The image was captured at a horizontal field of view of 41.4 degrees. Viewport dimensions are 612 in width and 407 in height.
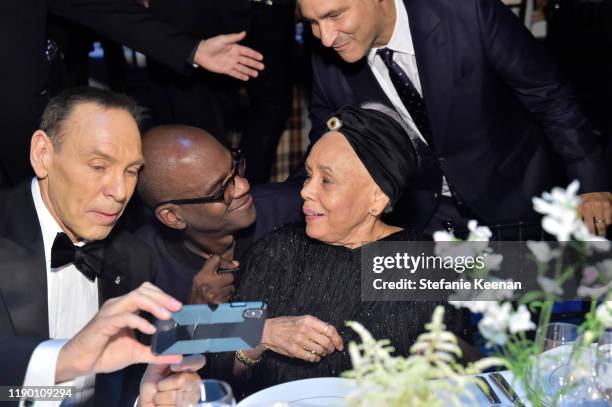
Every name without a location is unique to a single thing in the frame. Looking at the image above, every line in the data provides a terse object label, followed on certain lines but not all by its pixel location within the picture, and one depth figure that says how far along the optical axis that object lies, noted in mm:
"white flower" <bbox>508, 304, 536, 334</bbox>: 1450
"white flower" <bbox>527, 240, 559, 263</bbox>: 1578
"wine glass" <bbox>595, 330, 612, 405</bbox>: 1859
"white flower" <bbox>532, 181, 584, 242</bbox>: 1418
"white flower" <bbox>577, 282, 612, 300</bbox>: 1752
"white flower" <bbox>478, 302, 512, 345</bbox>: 1449
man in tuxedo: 2324
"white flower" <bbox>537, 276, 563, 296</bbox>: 1581
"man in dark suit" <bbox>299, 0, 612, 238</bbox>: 3287
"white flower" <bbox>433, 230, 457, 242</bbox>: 1667
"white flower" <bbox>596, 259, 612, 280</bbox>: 1932
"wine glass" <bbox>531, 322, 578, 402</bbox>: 1831
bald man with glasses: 3225
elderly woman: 2662
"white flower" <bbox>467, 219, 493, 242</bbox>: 1596
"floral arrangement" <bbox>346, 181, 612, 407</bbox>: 1426
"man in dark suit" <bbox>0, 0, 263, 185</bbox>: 3330
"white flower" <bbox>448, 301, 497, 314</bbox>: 1511
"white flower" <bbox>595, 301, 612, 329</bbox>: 1530
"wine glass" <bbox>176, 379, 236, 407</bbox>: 1688
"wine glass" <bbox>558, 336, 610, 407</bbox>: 1681
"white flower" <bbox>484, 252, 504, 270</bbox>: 1741
